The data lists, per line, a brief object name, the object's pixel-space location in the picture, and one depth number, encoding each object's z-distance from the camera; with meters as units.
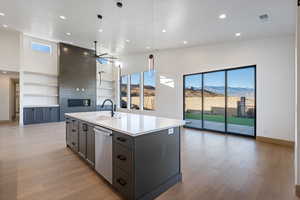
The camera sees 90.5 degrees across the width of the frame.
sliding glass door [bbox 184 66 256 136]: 5.28
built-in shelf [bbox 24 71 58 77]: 7.02
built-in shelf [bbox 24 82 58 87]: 7.00
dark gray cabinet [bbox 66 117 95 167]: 2.62
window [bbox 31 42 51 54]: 7.09
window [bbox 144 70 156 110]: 7.86
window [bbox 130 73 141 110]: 8.73
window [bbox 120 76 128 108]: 9.62
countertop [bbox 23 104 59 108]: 6.85
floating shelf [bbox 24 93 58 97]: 7.17
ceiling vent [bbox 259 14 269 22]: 3.58
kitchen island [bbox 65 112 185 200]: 1.75
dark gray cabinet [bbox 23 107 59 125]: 6.89
